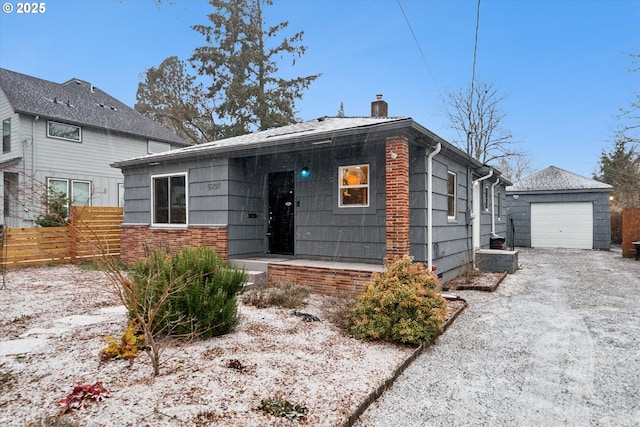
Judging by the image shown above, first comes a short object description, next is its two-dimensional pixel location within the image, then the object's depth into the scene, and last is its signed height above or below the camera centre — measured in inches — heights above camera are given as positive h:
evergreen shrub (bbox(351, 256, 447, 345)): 161.5 -42.2
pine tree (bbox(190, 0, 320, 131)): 840.3 +356.2
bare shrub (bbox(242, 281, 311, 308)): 222.1 -50.1
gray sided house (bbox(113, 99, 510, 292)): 256.5 +16.8
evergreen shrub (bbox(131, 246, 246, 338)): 152.8 -32.0
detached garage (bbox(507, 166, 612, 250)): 591.8 +10.4
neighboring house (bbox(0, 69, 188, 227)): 519.5 +125.7
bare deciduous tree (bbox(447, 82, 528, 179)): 851.4 +228.9
